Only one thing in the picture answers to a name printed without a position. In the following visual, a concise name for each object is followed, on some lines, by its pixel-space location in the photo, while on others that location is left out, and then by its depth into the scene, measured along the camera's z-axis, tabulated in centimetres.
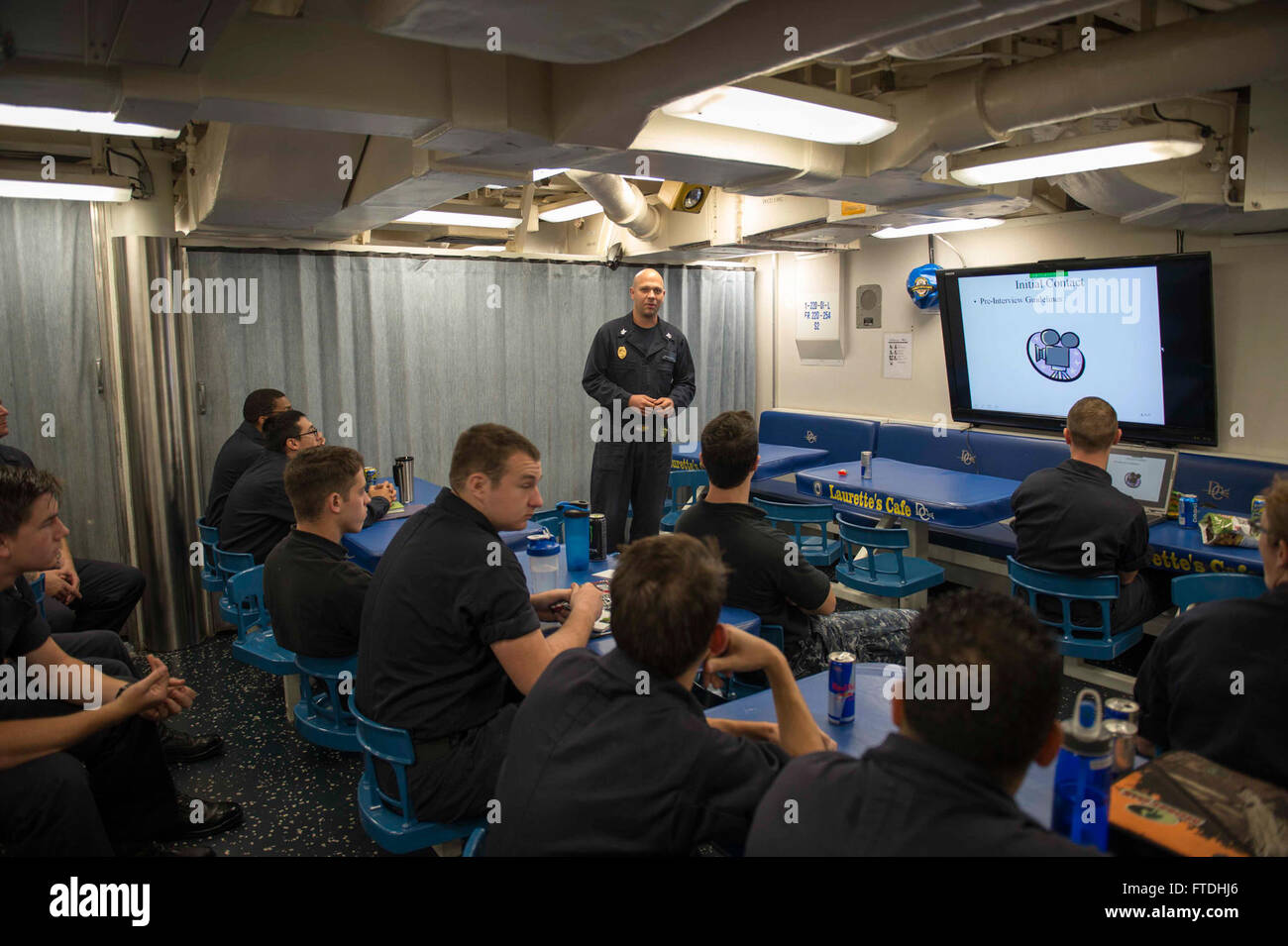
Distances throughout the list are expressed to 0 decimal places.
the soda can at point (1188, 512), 432
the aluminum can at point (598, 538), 338
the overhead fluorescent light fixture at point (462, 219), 520
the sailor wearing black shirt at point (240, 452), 440
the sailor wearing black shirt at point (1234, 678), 172
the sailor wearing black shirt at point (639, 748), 141
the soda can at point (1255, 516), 398
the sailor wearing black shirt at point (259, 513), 389
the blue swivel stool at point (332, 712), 269
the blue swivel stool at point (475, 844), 164
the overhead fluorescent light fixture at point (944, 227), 545
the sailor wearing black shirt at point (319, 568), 274
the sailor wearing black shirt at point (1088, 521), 354
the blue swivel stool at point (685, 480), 570
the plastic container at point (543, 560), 320
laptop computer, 466
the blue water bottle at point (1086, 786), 150
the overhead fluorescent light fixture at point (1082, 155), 335
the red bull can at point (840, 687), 199
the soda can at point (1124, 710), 174
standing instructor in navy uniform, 548
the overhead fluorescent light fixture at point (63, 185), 400
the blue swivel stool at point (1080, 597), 348
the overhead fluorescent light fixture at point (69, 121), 255
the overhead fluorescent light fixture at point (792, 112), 278
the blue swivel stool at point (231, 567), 376
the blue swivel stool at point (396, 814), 213
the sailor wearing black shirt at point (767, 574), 277
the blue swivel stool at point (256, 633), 319
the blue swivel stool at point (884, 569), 398
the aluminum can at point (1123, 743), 170
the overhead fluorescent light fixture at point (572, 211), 600
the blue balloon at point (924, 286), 613
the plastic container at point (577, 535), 322
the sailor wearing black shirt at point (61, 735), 215
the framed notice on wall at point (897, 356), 654
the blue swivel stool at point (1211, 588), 277
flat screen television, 477
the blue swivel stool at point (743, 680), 274
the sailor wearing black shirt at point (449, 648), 215
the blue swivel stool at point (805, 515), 420
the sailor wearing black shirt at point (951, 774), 113
